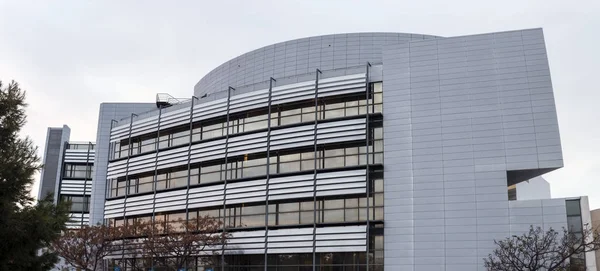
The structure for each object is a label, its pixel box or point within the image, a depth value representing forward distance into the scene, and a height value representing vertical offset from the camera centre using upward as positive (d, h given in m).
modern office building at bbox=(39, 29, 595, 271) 42.38 +9.87
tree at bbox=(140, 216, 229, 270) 49.47 +3.68
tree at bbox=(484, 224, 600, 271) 37.46 +2.66
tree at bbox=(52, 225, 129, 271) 54.50 +3.74
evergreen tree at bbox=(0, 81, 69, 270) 22.83 +2.83
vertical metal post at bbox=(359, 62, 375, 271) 45.03 +9.05
